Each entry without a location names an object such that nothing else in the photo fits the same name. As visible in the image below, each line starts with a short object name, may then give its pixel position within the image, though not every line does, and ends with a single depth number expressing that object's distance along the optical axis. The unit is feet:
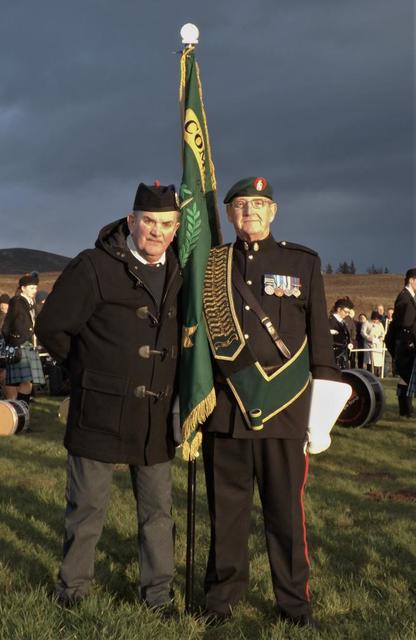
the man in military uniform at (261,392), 12.88
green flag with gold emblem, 12.91
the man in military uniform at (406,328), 35.94
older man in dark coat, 12.71
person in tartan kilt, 39.96
